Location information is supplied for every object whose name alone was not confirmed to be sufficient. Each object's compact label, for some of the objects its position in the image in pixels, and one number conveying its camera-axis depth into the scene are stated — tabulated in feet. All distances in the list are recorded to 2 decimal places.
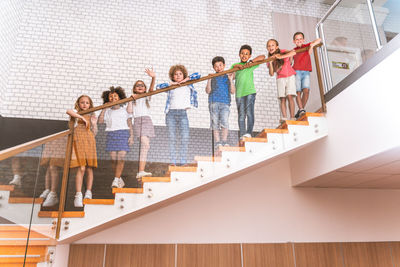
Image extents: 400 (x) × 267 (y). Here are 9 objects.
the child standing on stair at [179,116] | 11.75
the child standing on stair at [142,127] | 11.37
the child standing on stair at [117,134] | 11.12
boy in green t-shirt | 12.66
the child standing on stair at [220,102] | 12.22
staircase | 10.65
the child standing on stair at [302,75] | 13.71
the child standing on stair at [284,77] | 13.55
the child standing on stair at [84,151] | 10.78
